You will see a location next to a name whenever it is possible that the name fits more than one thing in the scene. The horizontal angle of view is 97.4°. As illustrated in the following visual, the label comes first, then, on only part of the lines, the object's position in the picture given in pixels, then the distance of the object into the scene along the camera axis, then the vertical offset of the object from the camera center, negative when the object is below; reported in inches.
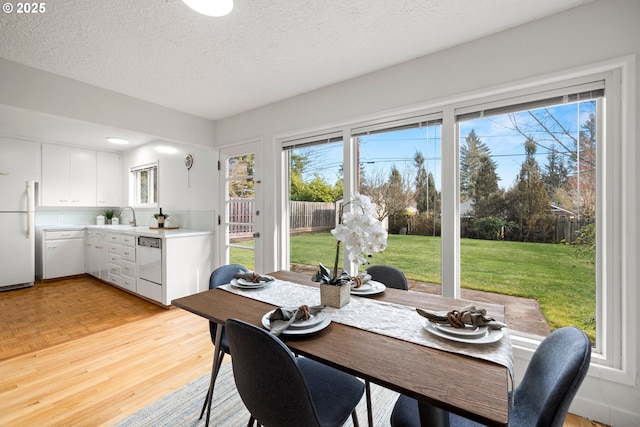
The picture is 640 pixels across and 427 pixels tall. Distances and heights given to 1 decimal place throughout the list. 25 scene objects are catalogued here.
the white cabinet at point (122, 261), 148.3 -26.8
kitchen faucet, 201.3 -2.5
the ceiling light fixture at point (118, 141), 178.0 +46.6
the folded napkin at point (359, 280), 65.3 -16.5
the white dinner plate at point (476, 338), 39.0 -18.2
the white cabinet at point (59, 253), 177.6 -26.3
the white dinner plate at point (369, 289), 61.7 -17.7
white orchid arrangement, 50.4 -3.8
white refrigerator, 156.3 -2.0
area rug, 64.6 -48.2
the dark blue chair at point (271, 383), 33.7 -21.7
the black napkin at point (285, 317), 41.1 -16.6
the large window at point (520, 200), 66.9 +3.0
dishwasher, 132.7 -26.7
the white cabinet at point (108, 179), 207.0 +25.6
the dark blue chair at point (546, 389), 30.4 -22.8
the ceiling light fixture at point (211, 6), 60.2 +45.1
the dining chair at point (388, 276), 73.7 -17.8
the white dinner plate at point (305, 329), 41.1 -17.7
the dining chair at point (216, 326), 61.1 -28.1
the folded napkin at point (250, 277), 68.2 -15.9
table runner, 38.0 -18.7
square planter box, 54.0 -16.4
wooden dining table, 27.8 -18.9
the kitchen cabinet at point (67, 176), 181.3 +25.0
